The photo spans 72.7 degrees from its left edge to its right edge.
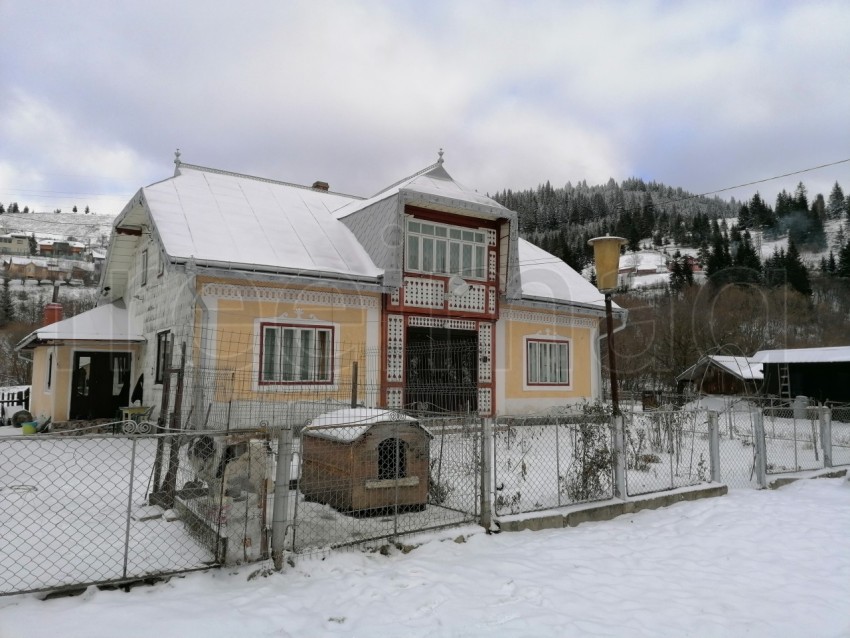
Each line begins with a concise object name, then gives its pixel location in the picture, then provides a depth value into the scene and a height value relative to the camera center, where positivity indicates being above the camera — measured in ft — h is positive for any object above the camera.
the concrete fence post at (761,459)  27.91 -3.82
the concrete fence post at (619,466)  22.30 -3.34
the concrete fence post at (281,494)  14.78 -3.00
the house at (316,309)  39.70 +5.56
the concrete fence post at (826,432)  31.94 -2.90
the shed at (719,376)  97.57 +0.65
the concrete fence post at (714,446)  25.86 -2.96
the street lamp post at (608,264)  29.43 +5.87
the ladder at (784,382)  85.20 -0.30
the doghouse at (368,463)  18.47 -2.81
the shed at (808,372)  79.92 +1.15
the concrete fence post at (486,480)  18.62 -3.27
